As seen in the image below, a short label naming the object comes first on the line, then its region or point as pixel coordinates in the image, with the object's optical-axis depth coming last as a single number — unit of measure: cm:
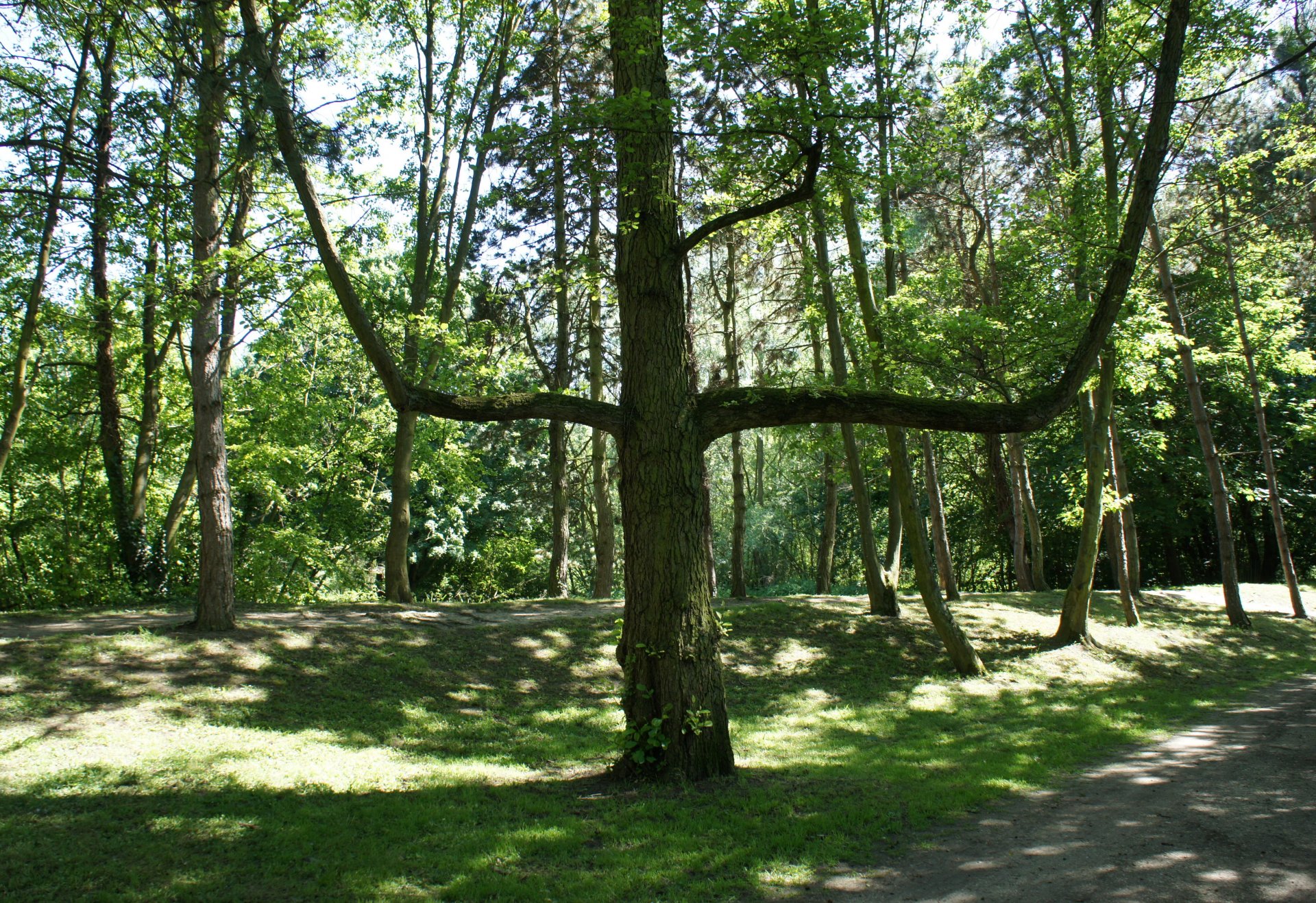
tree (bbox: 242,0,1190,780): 585
